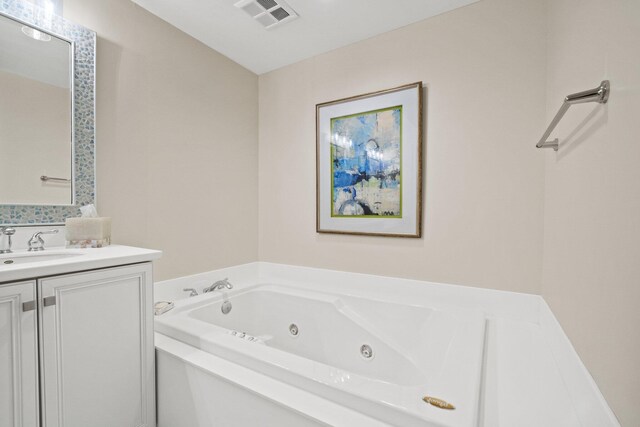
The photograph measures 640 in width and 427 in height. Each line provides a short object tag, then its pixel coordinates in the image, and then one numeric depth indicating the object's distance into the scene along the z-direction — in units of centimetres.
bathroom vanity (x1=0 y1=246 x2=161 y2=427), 94
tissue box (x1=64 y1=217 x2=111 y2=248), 141
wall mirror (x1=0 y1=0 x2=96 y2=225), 133
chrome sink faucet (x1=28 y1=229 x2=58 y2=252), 135
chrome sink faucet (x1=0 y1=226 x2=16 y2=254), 127
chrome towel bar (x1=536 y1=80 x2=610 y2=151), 79
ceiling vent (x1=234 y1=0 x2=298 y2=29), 172
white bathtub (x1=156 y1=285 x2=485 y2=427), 93
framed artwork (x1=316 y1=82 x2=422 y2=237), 187
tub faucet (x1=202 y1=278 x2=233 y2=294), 206
